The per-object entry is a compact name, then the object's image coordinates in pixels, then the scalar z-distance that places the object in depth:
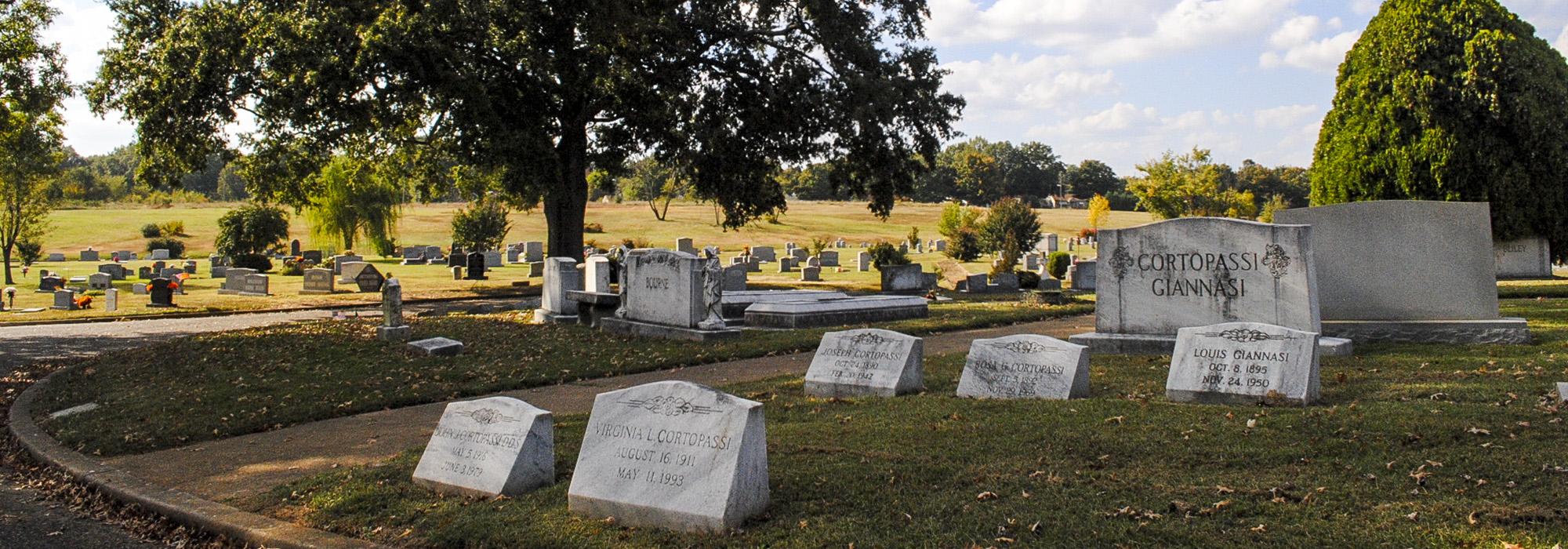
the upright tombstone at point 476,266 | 36.25
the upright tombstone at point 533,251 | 48.00
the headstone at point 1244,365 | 8.30
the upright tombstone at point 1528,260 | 28.66
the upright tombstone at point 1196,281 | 11.38
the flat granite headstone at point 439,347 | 14.47
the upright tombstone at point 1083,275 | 27.97
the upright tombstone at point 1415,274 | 12.19
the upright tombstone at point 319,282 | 30.03
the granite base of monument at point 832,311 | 18.08
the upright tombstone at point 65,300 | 25.36
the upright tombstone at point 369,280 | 30.64
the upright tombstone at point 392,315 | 15.91
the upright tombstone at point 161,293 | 25.78
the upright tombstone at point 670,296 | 16.06
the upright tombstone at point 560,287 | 19.58
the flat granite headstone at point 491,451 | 6.48
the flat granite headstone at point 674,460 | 5.51
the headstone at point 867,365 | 9.65
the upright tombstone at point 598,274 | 19.45
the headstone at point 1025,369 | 9.03
